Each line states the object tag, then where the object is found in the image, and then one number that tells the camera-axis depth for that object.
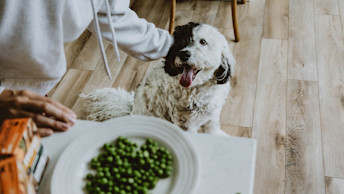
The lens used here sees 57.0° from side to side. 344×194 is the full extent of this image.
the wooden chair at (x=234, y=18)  2.07
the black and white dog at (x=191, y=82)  1.27
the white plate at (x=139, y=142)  0.60
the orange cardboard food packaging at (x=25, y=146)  0.52
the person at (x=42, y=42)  0.72
